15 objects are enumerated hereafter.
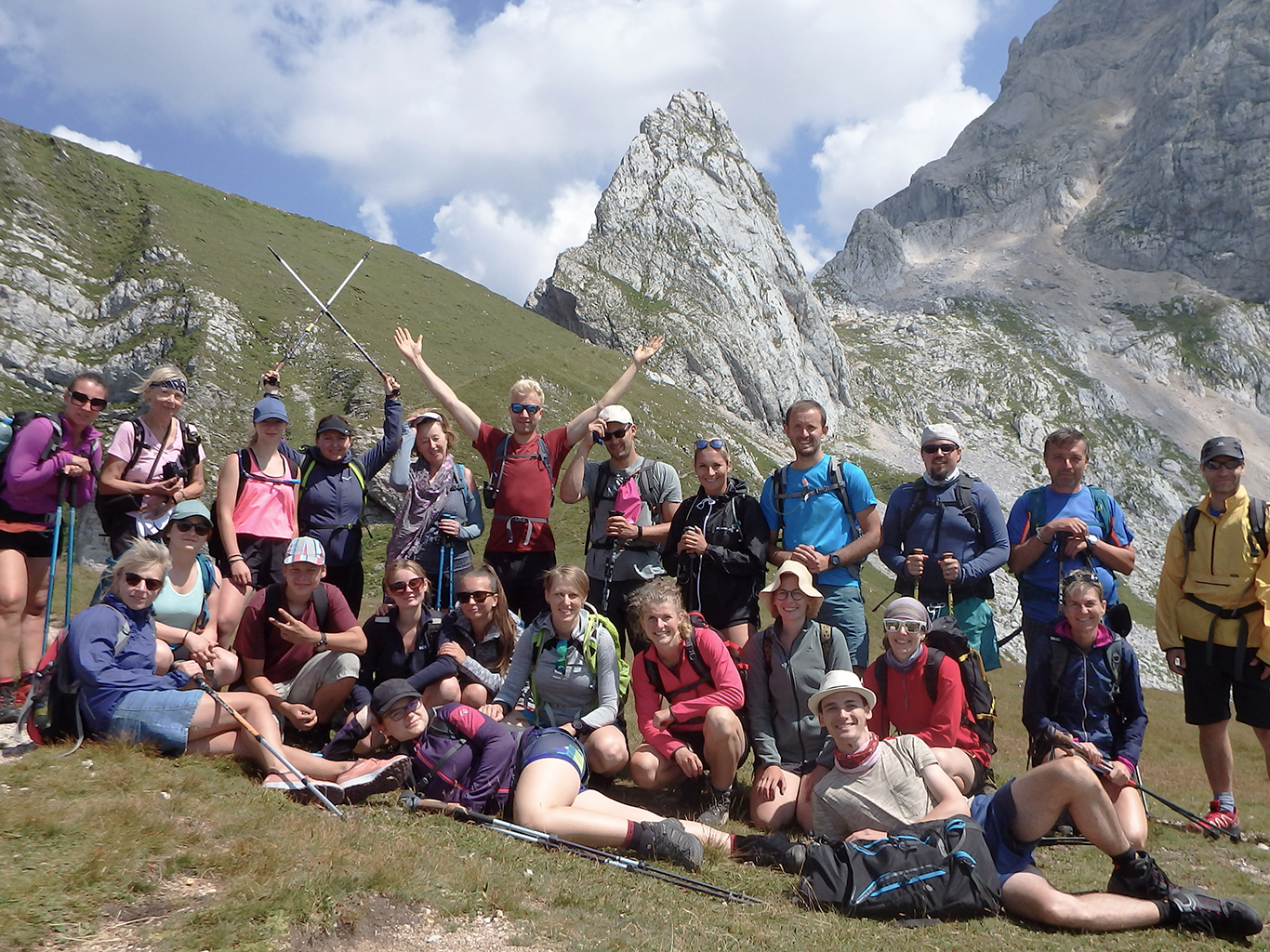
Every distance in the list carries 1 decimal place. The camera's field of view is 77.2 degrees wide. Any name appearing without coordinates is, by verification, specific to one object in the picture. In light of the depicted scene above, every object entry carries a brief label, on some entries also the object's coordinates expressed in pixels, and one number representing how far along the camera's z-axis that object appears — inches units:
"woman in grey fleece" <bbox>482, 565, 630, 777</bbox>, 311.6
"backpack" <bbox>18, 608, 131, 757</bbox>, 271.1
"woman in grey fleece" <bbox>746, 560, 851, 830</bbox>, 310.8
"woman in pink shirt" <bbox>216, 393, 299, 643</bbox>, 358.6
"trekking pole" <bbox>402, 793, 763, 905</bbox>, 241.3
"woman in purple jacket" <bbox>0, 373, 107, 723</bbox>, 327.9
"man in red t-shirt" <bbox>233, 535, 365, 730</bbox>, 326.3
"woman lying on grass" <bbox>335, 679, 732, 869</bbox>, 261.9
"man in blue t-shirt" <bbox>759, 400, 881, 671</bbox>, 358.0
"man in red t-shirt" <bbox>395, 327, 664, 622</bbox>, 379.9
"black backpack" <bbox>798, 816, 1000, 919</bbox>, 235.3
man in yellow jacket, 359.9
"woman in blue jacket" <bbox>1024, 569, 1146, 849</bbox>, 314.7
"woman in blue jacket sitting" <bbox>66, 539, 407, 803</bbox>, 273.4
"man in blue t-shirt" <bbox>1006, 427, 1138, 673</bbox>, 360.8
